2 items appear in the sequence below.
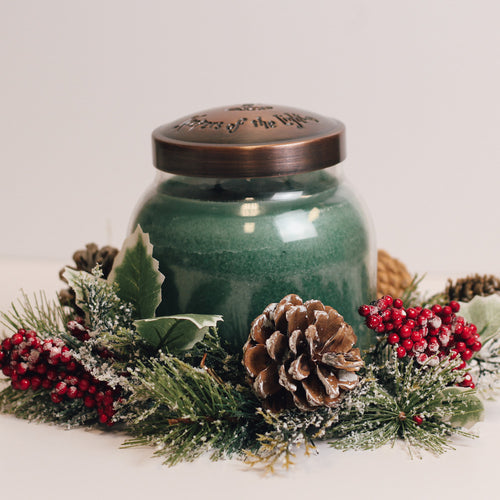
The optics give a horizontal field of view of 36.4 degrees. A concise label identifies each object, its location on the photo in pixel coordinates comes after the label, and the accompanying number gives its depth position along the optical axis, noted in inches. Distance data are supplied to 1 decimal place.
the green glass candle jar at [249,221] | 31.7
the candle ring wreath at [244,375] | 29.2
